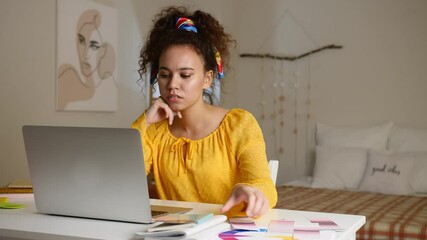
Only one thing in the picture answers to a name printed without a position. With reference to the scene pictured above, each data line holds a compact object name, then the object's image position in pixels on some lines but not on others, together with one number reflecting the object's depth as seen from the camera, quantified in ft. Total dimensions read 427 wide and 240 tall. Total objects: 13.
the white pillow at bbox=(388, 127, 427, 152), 13.82
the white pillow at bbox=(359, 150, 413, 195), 12.80
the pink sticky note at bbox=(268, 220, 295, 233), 3.71
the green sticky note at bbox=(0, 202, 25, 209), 4.53
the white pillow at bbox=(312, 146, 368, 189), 13.61
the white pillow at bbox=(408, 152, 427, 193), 12.96
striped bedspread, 8.86
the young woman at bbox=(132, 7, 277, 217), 5.12
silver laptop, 3.70
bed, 10.64
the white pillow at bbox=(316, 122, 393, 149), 14.35
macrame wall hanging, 15.70
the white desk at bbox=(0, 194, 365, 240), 3.51
